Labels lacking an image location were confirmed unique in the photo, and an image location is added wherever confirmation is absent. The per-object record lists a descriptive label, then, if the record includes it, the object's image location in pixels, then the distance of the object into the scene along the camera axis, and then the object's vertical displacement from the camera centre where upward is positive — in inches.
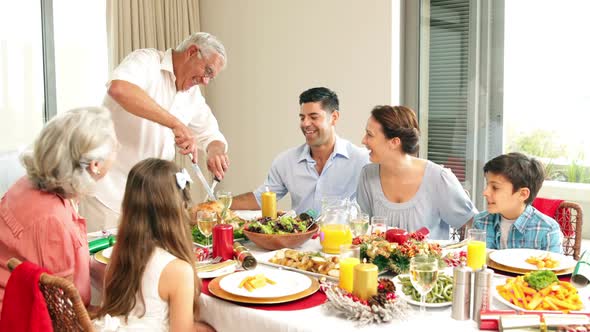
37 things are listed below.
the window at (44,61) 152.9 +12.8
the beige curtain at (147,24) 166.1 +24.1
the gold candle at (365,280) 64.6 -18.1
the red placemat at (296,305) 66.7 -21.4
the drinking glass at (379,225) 89.6 -17.0
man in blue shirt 124.2 -10.8
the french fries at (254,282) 70.4 -20.0
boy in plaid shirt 94.0 -15.6
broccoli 64.9 -18.2
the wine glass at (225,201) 103.1 -15.4
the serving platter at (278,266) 75.8 -20.5
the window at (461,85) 148.8 +5.6
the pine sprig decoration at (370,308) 62.1 -20.3
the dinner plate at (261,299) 67.6 -20.9
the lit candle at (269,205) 104.7 -16.3
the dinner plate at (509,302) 63.2 -20.4
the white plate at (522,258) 76.5 -19.5
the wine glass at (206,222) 87.9 -16.1
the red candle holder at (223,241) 83.5 -18.0
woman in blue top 106.3 -13.4
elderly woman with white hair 71.8 -10.4
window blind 152.6 +5.9
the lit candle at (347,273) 68.6 -18.3
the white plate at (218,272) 76.7 -20.5
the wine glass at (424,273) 61.1 -16.4
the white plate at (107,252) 87.0 -20.3
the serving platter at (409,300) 64.9 -20.5
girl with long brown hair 68.5 -17.1
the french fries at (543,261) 76.0 -19.3
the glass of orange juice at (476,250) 76.3 -17.6
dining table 61.3 -21.6
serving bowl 88.0 -18.8
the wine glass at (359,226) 89.8 -17.1
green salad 90.2 -17.3
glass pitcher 86.2 -16.5
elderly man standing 120.1 +0.9
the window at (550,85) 137.1 +5.0
